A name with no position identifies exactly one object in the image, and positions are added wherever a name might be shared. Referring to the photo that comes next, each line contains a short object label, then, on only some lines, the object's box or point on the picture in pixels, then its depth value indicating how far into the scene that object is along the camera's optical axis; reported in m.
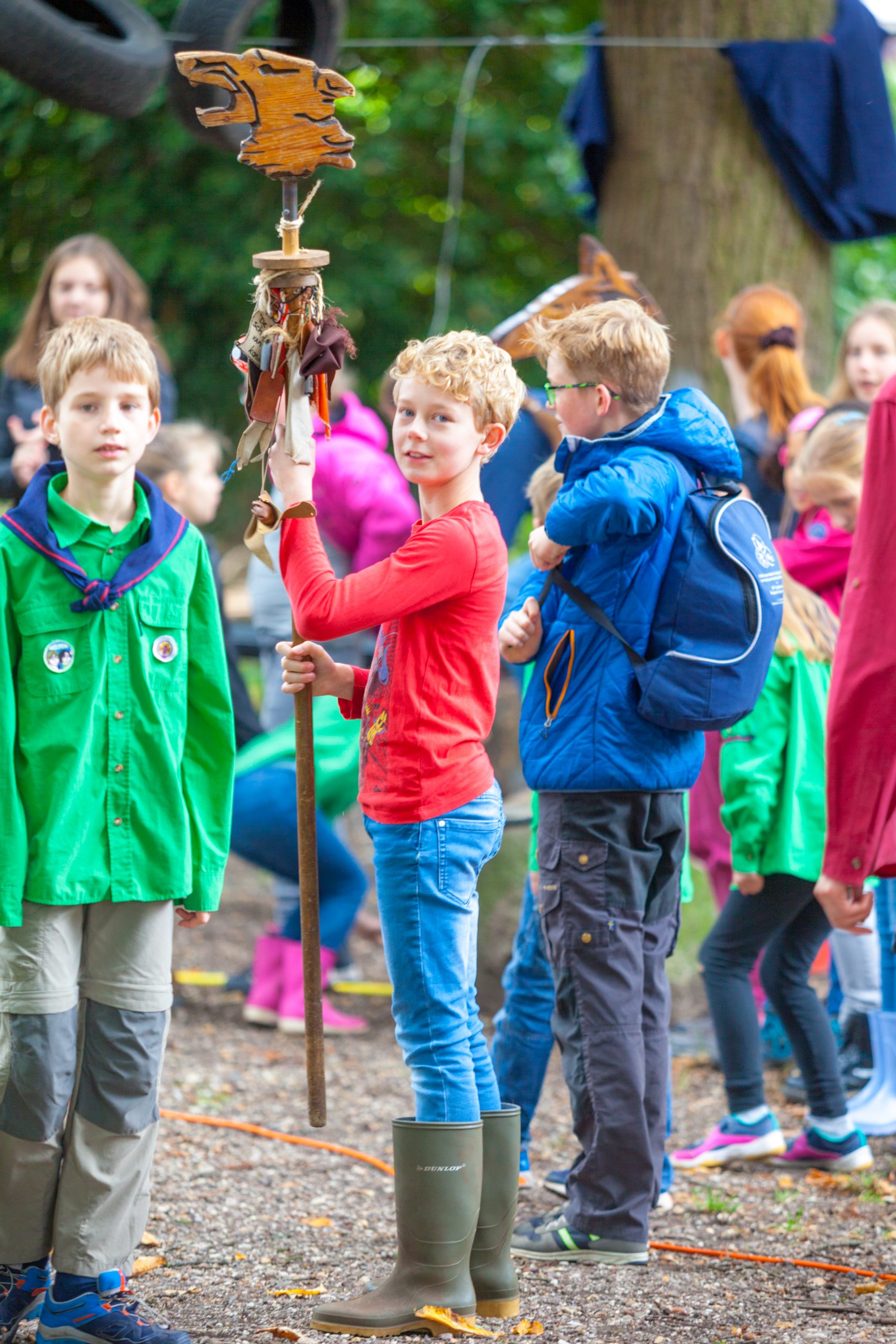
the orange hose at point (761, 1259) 6.36
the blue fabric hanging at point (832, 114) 12.91
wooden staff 5.37
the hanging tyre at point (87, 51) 10.35
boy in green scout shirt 5.25
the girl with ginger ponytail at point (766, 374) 10.09
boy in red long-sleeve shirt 5.36
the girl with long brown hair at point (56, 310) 9.86
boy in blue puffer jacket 6.12
